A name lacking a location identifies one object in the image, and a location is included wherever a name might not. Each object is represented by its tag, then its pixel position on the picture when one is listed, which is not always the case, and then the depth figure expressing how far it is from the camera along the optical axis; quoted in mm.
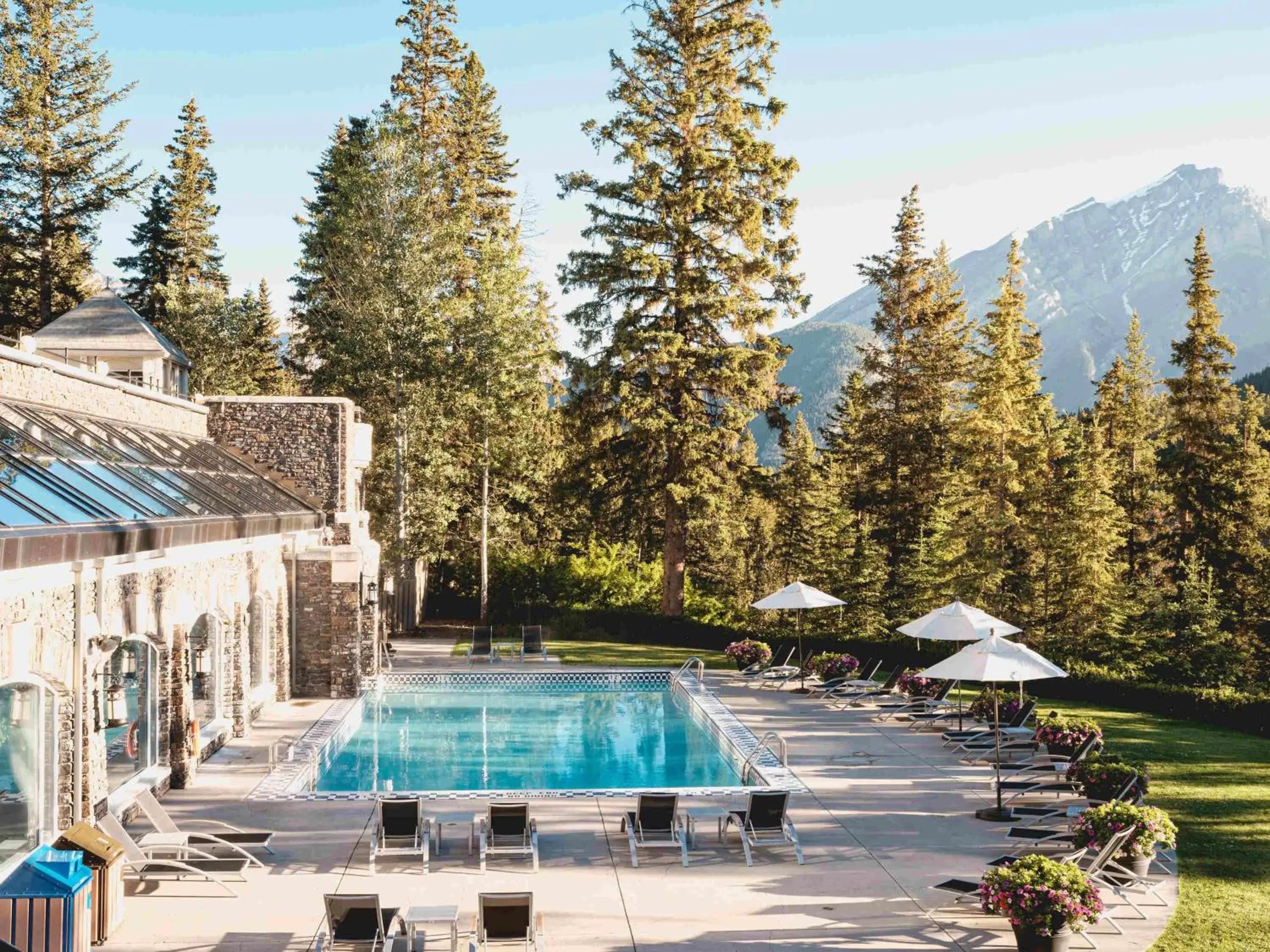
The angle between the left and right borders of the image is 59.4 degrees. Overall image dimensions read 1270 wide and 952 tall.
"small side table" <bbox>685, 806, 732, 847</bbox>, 12375
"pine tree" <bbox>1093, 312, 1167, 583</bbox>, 41656
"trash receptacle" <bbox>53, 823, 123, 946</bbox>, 8906
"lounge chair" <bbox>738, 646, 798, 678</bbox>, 24734
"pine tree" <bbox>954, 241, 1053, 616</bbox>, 33031
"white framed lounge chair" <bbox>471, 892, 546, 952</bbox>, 8719
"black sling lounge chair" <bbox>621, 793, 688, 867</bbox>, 11758
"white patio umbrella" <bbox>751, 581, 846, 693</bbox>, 21906
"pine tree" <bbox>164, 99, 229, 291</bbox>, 43000
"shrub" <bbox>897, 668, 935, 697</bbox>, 19906
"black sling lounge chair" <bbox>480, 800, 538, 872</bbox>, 11492
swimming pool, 16250
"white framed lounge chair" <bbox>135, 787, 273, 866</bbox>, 11180
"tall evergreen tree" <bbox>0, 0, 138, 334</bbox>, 36844
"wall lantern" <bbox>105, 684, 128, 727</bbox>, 13383
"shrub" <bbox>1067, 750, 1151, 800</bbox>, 12164
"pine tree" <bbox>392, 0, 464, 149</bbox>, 41562
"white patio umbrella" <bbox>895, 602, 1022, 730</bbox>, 16906
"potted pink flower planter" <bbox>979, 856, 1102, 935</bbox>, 8484
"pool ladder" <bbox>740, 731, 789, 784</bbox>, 15555
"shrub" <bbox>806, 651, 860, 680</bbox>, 22453
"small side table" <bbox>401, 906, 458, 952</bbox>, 8797
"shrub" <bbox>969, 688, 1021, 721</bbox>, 17578
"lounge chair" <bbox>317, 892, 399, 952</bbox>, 8656
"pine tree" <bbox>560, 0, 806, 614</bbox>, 31938
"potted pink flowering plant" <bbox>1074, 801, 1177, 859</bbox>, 10250
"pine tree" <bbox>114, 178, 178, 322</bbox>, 42969
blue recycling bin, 7871
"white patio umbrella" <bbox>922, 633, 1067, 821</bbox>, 12773
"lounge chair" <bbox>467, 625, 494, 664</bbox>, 27172
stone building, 10312
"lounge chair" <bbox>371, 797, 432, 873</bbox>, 11352
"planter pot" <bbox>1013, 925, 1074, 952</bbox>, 8516
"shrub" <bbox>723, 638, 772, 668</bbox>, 25062
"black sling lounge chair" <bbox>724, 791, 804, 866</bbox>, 11906
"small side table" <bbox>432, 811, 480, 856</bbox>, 11836
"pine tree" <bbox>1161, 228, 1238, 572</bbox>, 34062
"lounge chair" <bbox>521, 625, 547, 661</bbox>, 28281
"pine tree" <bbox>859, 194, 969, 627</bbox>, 39000
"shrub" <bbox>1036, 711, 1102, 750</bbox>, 14695
